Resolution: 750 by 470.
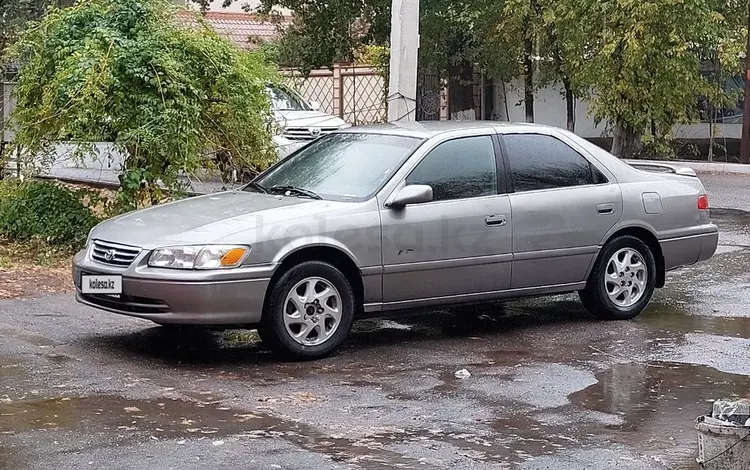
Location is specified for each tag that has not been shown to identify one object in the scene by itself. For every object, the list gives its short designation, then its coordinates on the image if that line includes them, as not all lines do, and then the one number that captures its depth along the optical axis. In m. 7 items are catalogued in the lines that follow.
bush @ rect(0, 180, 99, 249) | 12.19
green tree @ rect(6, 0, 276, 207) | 11.11
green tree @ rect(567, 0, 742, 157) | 21.81
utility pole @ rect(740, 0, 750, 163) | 22.12
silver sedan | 7.72
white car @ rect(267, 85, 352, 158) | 18.11
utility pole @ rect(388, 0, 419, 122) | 13.09
